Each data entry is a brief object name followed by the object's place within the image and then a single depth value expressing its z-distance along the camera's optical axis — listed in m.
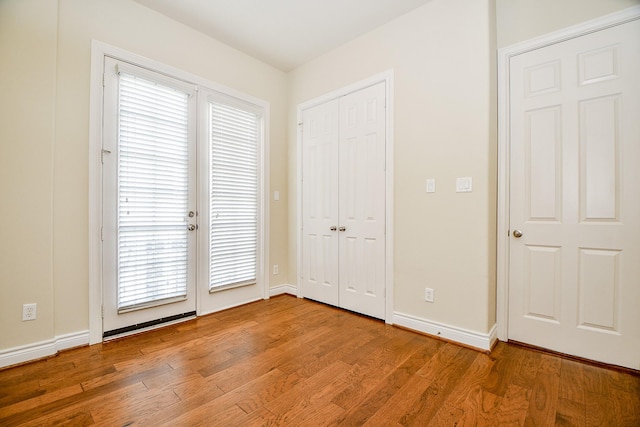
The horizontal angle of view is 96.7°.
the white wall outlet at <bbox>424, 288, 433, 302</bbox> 2.53
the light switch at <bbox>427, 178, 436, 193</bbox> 2.51
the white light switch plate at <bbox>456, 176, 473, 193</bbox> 2.32
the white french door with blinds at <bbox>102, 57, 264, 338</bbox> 2.43
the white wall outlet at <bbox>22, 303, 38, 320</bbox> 2.03
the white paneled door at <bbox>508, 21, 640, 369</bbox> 1.94
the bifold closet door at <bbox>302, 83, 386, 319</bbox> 2.89
